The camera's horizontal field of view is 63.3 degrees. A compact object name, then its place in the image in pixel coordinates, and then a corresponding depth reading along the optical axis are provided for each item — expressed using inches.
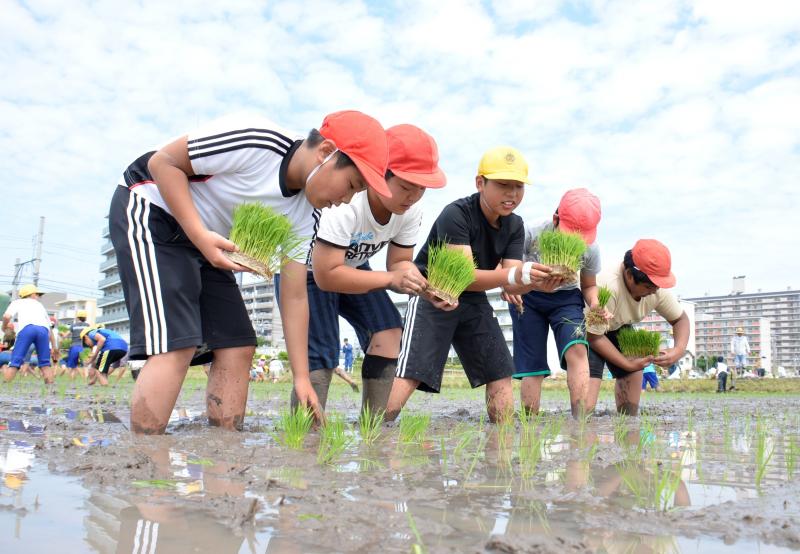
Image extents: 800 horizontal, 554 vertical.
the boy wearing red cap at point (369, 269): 131.4
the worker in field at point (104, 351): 452.1
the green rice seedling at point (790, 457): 86.3
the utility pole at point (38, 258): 1811.1
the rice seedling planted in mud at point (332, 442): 87.6
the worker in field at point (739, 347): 868.6
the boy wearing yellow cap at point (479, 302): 157.3
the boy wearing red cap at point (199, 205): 109.2
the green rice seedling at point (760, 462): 79.5
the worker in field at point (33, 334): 396.8
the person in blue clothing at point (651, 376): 543.6
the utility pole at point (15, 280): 2082.6
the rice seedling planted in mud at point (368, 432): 109.6
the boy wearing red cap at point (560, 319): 184.4
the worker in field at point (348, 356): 1019.9
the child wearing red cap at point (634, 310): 199.0
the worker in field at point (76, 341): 535.5
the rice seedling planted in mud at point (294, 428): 97.6
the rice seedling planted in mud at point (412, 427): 107.7
